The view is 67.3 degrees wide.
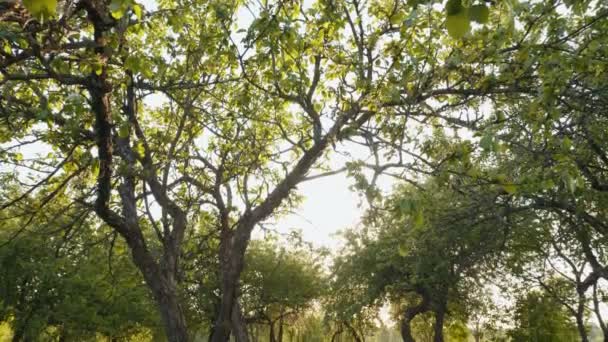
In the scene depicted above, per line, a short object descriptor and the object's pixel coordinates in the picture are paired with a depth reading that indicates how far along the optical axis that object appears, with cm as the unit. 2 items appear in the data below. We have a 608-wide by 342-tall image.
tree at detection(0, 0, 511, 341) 511
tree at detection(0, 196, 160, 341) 2247
